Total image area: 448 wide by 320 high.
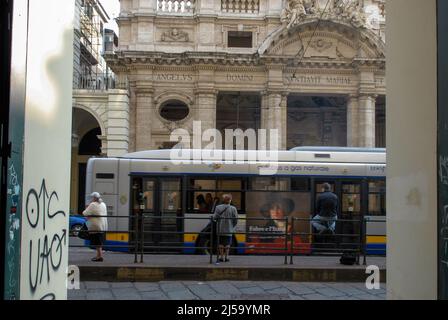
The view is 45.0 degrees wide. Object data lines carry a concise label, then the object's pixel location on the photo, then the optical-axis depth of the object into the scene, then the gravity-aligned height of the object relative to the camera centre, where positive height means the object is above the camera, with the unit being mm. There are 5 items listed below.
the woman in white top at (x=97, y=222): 11320 -748
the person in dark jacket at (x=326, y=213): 12328 -509
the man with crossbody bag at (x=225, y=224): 11523 -753
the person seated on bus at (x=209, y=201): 14555 -324
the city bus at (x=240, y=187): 14594 +76
